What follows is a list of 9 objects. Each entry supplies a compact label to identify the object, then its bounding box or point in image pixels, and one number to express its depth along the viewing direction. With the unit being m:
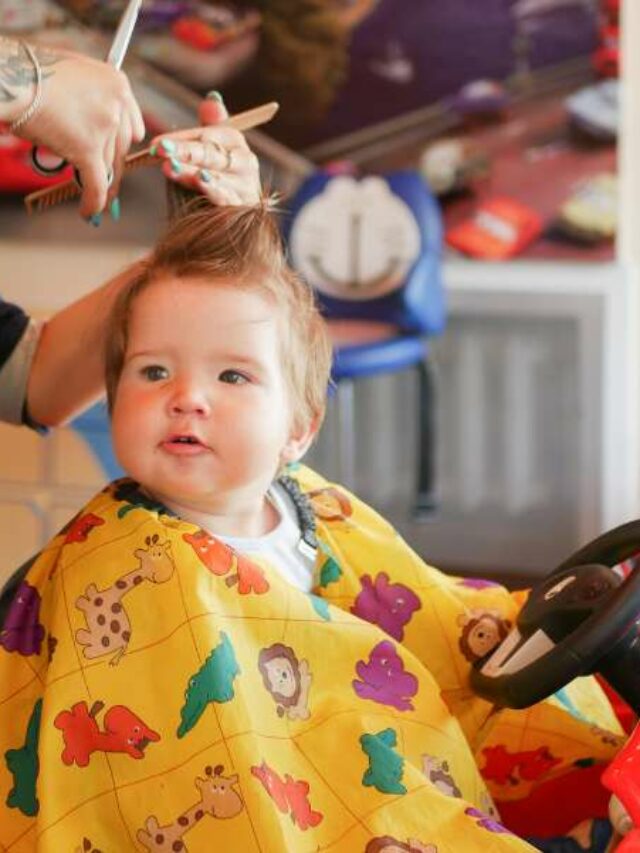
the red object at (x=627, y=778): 1.66
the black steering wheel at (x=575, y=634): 1.73
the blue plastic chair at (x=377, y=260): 4.16
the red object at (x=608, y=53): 4.32
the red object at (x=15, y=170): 4.70
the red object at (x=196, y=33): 4.64
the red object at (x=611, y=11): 4.30
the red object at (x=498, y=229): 4.46
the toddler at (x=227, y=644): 1.66
